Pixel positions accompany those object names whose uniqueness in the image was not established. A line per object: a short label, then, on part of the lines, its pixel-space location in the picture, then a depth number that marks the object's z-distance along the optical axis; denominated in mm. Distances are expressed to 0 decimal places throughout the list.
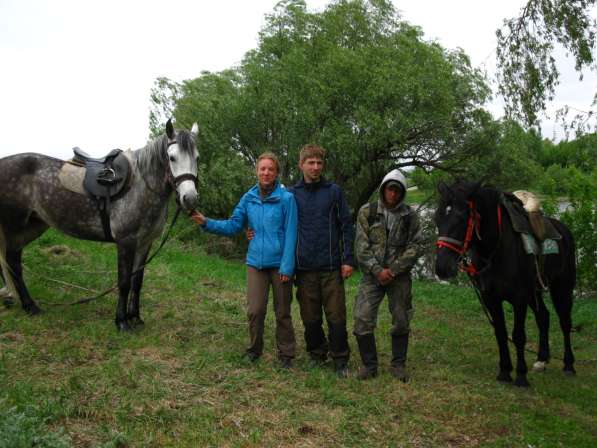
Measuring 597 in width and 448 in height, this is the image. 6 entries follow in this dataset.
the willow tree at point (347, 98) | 17375
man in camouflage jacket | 4617
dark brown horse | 4484
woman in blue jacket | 4629
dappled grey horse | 5166
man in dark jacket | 4633
